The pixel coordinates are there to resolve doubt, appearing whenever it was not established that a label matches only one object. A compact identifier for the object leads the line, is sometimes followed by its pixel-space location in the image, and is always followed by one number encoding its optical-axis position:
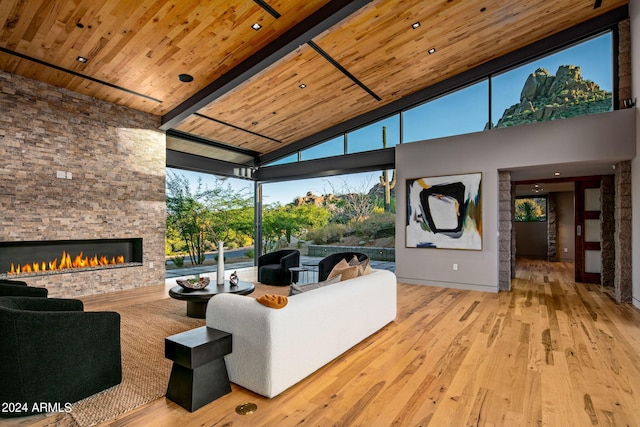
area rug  2.07
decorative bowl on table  3.92
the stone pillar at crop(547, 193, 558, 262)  9.40
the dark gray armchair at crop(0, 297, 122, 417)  1.94
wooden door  6.21
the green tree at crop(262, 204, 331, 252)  9.43
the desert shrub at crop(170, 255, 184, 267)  7.55
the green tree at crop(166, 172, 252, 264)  7.43
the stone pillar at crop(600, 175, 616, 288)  5.81
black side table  2.05
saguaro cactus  8.56
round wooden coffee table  3.69
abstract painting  5.72
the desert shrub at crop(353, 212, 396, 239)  8.63
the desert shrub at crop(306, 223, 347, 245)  9.35
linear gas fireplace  4.85
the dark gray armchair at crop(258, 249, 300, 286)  5.97
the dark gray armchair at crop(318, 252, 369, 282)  5.46
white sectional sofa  2.15
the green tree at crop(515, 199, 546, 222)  10.08
